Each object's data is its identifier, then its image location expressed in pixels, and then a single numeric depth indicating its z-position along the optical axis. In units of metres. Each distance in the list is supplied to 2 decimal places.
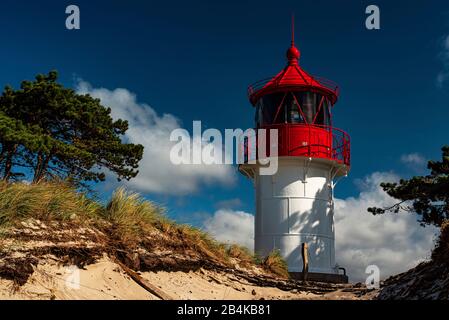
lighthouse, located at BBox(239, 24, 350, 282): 24.94
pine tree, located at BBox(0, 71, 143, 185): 22.19
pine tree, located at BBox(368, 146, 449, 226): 22.73
